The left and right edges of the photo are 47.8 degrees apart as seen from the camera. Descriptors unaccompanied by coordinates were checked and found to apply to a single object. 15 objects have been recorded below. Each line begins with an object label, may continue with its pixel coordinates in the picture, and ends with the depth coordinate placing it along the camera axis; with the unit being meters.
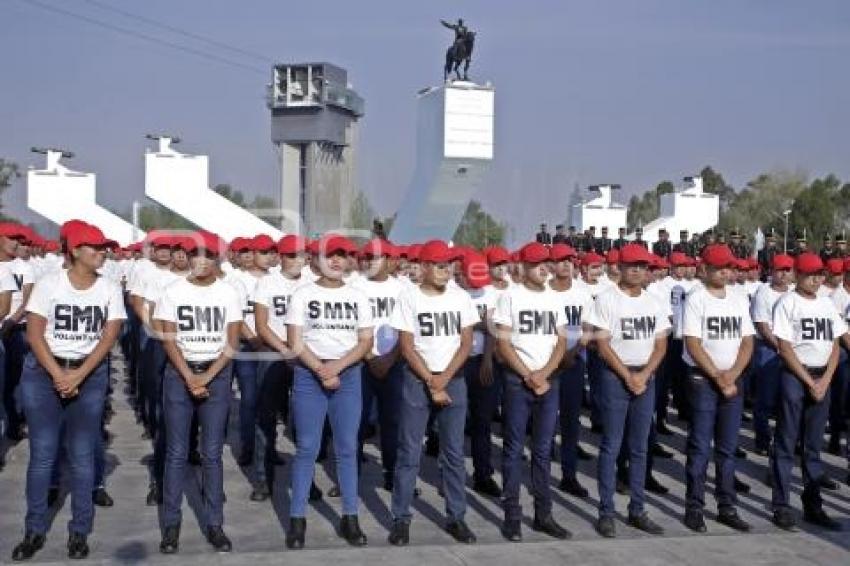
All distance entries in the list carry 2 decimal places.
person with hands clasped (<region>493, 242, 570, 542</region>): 6.29
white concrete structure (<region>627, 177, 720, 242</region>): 28.62
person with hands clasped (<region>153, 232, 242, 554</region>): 5.78
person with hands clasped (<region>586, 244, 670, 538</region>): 6.45
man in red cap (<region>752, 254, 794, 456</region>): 8.35
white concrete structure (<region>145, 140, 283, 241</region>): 26.75
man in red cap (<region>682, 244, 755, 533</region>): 6.57
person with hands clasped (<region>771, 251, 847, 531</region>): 6.77
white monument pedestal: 22.48
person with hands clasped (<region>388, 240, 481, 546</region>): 6.13
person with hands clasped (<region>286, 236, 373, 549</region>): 5.95
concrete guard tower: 66.94
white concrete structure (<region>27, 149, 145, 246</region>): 25.39
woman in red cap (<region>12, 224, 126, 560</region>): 5.55
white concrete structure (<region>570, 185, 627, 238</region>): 26.78
